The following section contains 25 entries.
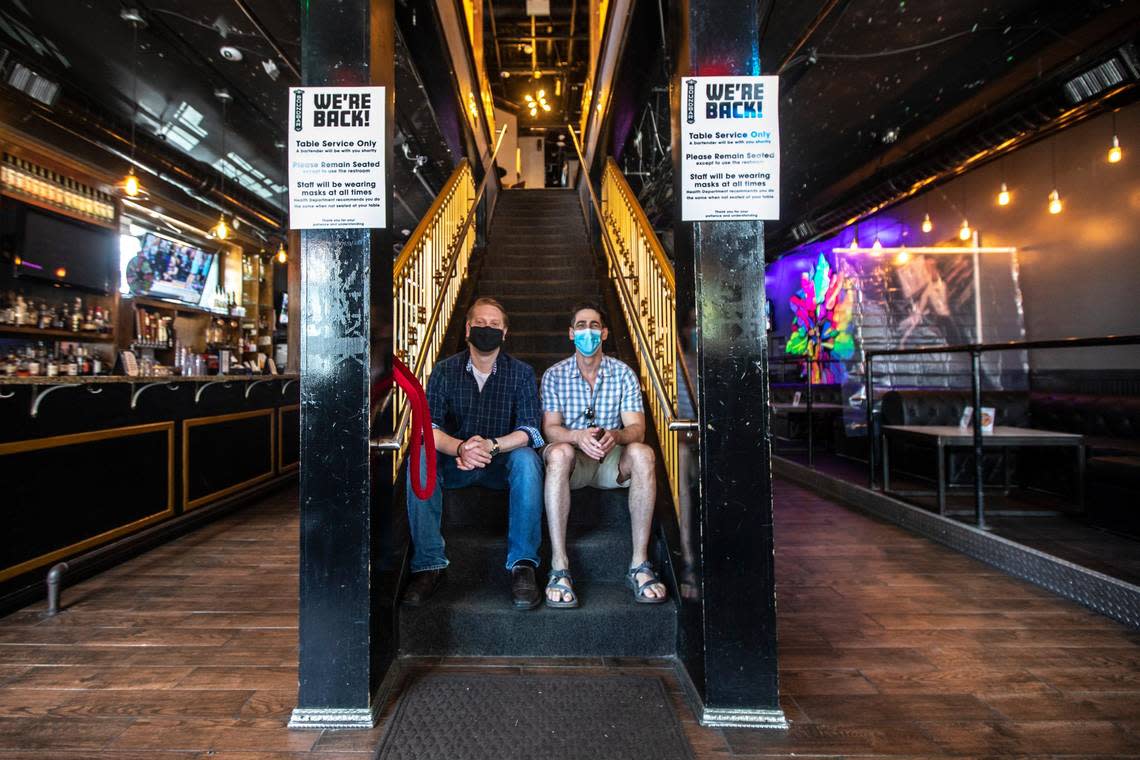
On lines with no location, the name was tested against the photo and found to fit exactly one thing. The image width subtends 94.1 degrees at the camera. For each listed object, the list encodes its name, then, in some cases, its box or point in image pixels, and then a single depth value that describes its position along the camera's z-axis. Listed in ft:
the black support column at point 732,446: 5.72
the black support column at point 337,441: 5.72
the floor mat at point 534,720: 5.19
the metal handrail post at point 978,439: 10.70
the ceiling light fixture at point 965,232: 23.11
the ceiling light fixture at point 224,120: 17.06
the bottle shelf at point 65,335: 15.87
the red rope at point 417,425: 6.27
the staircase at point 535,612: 6.89
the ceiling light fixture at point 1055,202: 18.91
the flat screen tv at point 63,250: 16.43
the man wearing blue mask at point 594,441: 7.33
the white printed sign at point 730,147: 5.84
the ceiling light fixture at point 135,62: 13.05
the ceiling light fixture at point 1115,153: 15.93
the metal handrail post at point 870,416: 14.36
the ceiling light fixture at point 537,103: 37.63
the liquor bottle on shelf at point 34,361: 15.78
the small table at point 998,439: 11.77
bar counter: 8.61
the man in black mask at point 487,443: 7.20
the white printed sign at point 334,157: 5.79
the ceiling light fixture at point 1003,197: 20.47
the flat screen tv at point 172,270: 22.18
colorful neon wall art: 25.19
